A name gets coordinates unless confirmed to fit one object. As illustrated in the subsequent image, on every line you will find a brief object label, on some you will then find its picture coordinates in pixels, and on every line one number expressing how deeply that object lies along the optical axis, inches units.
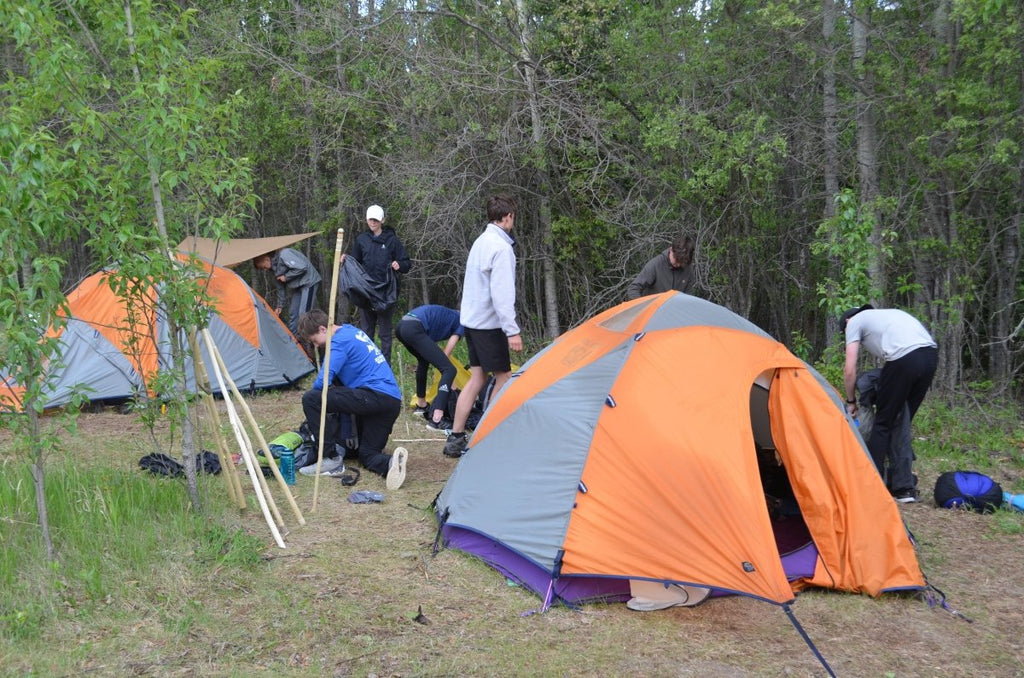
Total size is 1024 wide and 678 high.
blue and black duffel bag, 210.7
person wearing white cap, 331.3
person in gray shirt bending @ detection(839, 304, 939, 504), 207.8
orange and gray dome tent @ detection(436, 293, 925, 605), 155.3
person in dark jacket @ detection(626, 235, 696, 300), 267.9
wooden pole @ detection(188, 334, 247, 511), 185.3
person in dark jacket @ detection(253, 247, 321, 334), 360.2
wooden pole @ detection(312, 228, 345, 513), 196.5
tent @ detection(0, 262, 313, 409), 311.9
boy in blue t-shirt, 229.3
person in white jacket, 224.8
